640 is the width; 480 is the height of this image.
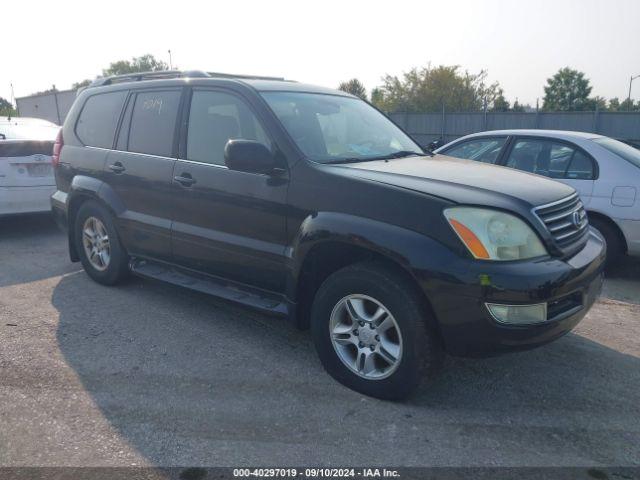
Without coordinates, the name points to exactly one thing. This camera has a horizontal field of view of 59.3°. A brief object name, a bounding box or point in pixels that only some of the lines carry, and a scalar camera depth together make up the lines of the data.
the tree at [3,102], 70.62
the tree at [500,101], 49.91
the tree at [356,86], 59.64
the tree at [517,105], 48.62
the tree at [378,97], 52.38
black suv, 2.95
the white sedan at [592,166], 5.53
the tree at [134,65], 75.19
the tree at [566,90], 67.35
